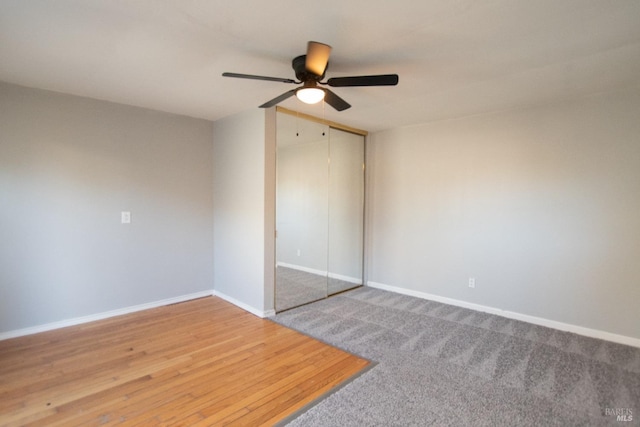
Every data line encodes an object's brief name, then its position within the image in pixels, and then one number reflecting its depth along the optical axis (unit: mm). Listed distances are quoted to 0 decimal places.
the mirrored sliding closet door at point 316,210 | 3768
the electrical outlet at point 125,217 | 3514
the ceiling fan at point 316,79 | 1913
